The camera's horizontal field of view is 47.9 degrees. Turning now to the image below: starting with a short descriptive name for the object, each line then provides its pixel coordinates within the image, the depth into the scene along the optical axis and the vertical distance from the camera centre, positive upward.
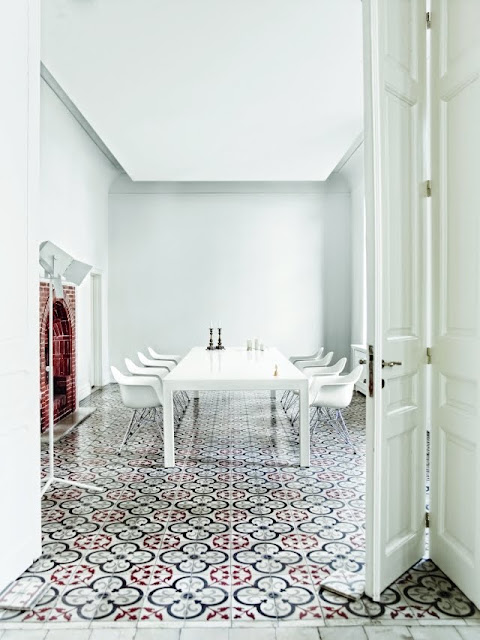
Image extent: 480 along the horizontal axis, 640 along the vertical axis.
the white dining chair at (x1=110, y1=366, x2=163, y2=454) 5.40 -0.69
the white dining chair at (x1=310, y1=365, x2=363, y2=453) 5.40 -0.67
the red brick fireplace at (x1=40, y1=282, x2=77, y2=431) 7.21 -0.44
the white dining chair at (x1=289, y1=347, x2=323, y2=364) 7.97 -0.50
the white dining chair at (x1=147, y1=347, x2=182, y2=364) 8.59 -0.52
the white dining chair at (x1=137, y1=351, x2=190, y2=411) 7.68 -0.57
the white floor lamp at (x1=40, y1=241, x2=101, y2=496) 4.28 +0.42
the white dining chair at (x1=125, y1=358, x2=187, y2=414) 6.66 -0.59
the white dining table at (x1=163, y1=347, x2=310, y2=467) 4.95 -0.55
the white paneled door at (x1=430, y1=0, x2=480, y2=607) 2.60 +0.16
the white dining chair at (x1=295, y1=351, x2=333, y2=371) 7.32 -0.53
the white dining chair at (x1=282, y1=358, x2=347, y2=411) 6.54 -0.57
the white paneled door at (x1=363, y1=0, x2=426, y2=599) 2.59 +0.21
